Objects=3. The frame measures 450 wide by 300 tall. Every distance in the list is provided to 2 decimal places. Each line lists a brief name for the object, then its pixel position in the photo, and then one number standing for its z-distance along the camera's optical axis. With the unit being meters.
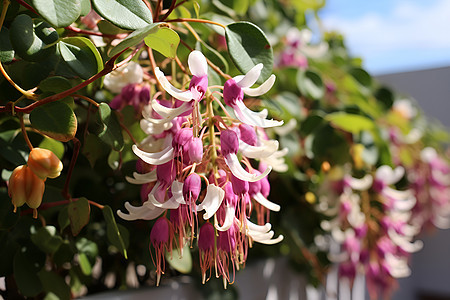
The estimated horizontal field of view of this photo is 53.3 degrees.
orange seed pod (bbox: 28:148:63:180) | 0.27
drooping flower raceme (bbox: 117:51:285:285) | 0.29
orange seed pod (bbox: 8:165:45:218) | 0.28
